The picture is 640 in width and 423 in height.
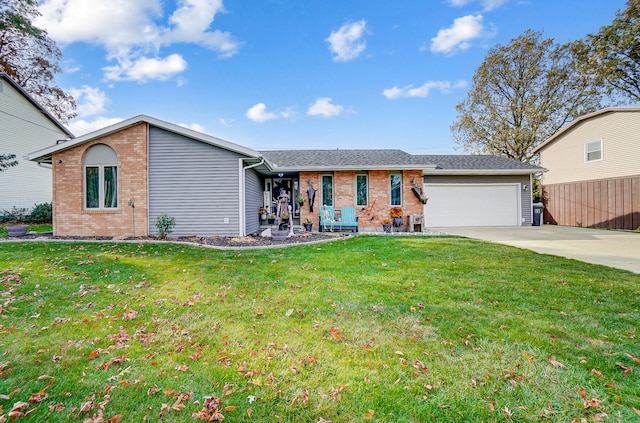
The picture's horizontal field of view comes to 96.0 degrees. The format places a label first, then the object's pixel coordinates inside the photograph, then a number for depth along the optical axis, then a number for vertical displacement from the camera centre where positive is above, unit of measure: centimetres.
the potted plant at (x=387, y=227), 1216 -65
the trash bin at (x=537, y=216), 1505 -30
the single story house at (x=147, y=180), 962 +114
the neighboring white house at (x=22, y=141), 1477 +416
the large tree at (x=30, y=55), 1702 +1064
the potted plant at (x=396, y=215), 1274 -15
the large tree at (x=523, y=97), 2009 +833
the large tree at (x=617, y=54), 1606 +941
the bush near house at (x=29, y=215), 1456 +2
